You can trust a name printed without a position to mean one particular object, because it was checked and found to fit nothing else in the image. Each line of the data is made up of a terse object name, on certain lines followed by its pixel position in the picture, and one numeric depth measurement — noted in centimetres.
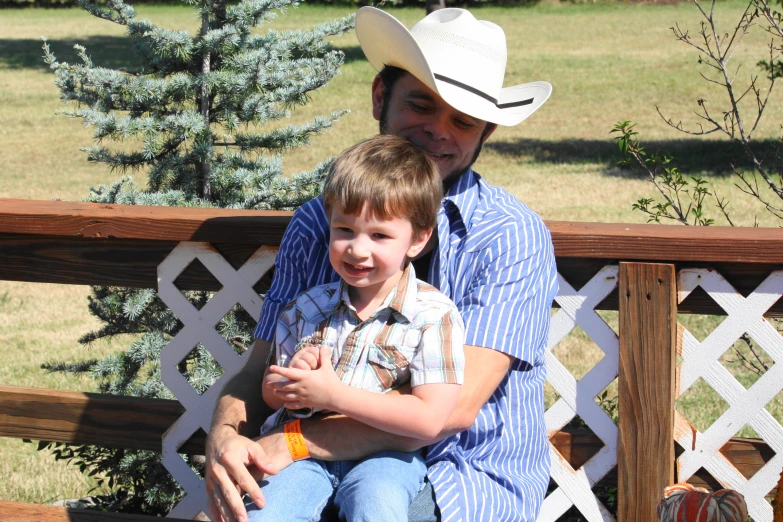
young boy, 409
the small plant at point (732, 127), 757
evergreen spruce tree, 760
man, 432
